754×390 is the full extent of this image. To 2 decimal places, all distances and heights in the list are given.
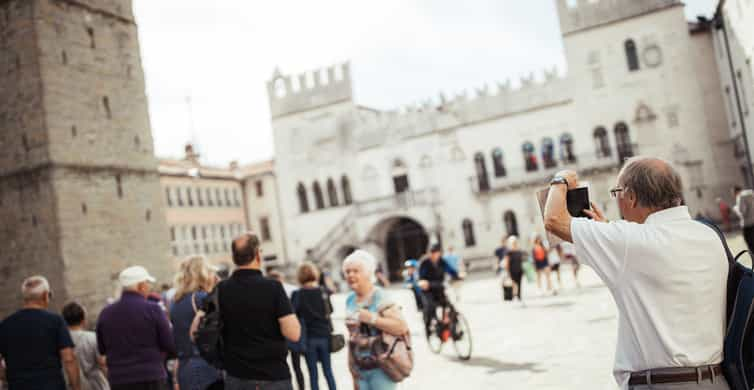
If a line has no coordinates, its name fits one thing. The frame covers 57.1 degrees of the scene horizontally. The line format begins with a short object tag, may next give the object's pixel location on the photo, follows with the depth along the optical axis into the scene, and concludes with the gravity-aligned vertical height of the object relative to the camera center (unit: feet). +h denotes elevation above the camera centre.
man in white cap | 18.24 -1.75
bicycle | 34.99 -5.40
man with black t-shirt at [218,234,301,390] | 14.60 -1.56
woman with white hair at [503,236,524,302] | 52.37 -3.77
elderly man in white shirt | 8.58 -1.07
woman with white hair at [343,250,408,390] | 16.02 -1.91
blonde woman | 19.39 -1.36
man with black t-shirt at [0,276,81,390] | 18.85 -1.62
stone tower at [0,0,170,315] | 67.82 +13.11
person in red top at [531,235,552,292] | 60.74 -4.39
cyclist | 35.96 -2.95
